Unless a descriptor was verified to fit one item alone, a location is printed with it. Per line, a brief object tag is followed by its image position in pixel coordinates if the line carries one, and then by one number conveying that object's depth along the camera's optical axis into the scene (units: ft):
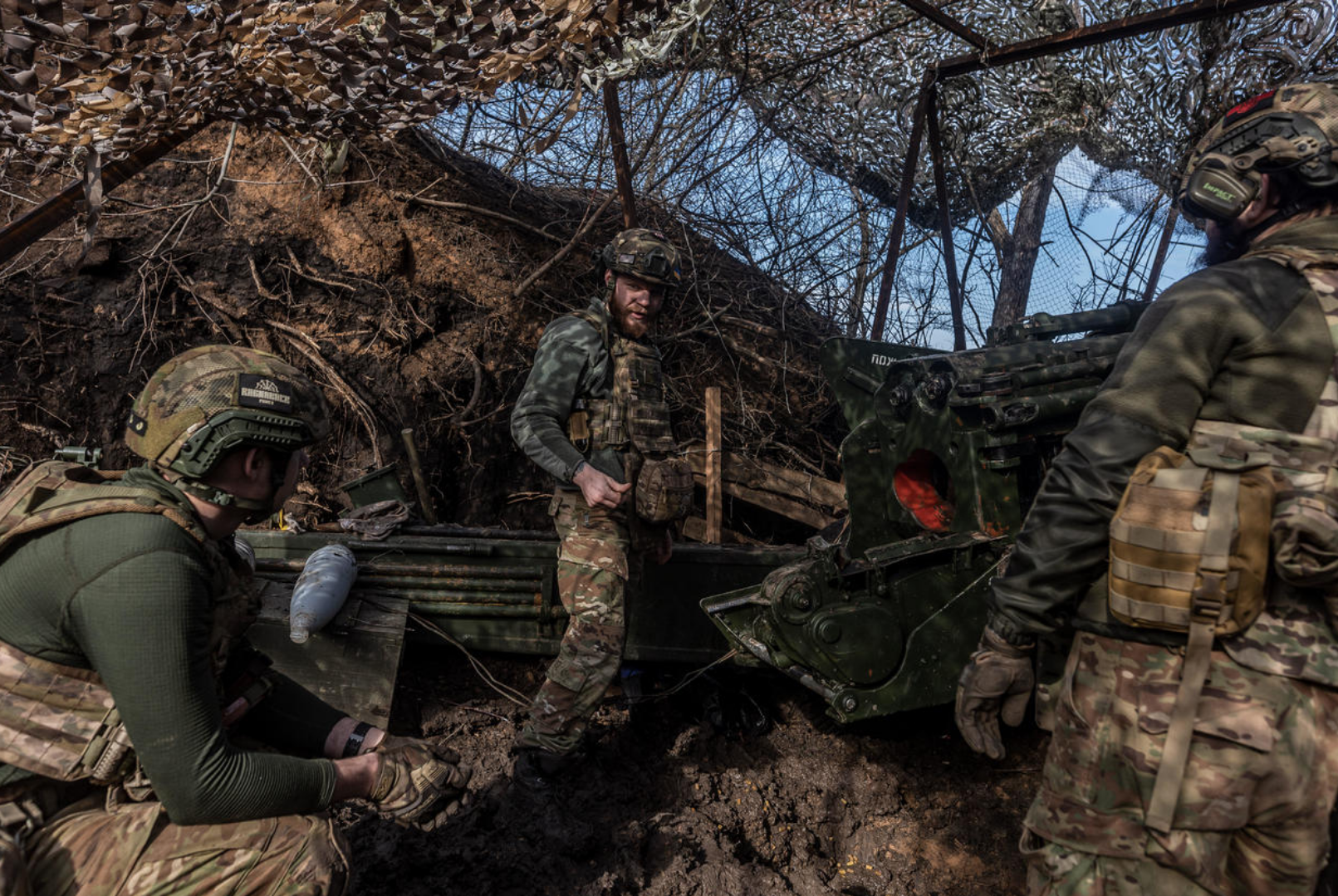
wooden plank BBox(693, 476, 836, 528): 18.59
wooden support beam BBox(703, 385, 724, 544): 17.31
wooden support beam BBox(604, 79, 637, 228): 15.10
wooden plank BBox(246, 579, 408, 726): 12.98
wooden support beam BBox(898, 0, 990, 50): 16.53
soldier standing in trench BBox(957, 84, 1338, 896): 6.16
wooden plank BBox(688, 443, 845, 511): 18.80
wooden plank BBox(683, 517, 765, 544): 18.08
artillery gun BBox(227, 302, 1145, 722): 11.84
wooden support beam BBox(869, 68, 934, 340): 18.34
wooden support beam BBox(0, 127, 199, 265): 8.66
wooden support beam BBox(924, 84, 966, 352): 18.83
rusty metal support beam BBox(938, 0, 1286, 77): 14.66
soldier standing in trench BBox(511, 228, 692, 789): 11.70
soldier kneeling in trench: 5.70
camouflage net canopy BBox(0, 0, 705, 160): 7.88
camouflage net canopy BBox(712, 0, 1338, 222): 16.40
